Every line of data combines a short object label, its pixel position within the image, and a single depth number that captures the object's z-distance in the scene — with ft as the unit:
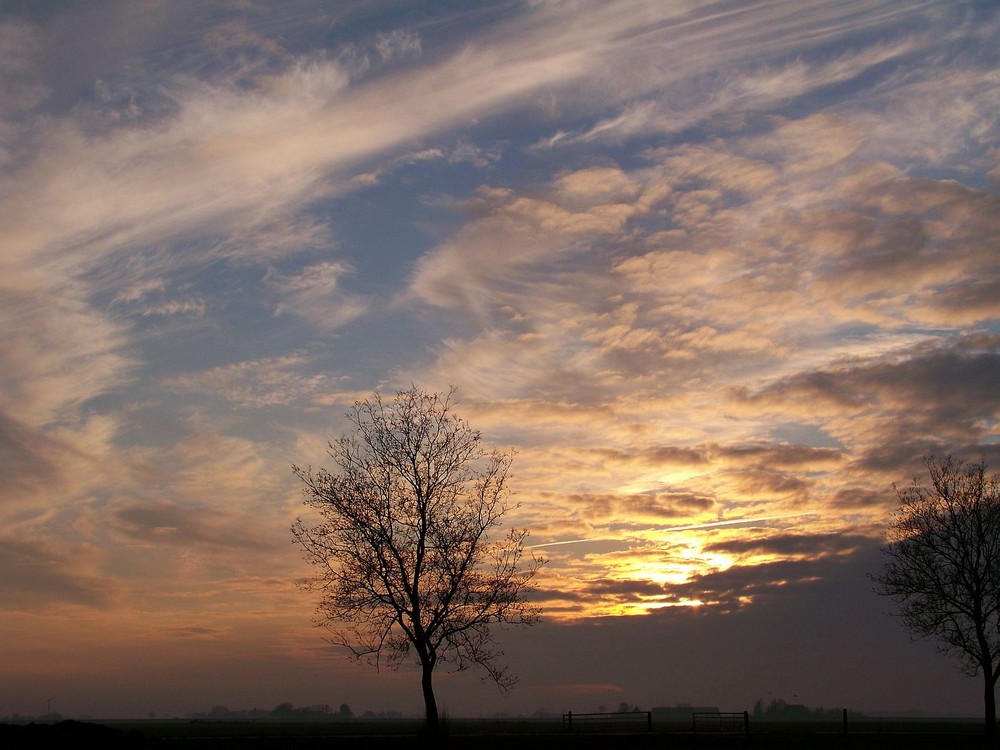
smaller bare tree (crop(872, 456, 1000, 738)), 193.98
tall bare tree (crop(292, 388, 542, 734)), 158.40
